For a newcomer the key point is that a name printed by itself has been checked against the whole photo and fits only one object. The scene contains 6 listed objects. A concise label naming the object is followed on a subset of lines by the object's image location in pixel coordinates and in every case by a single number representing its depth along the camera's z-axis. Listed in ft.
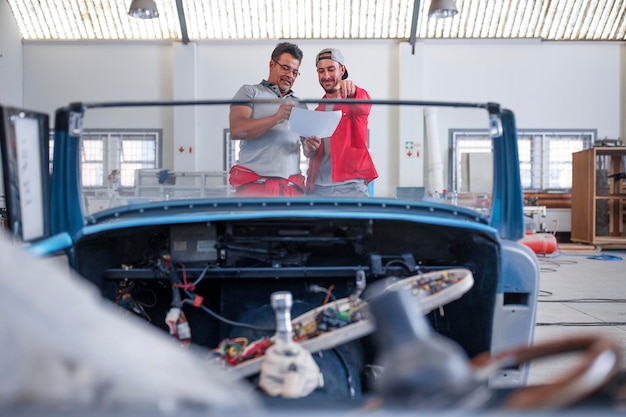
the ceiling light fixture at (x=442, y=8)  32.96
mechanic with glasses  8.02
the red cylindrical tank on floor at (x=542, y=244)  30.55
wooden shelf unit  36.06
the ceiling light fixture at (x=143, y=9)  33.14
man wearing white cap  9.18
